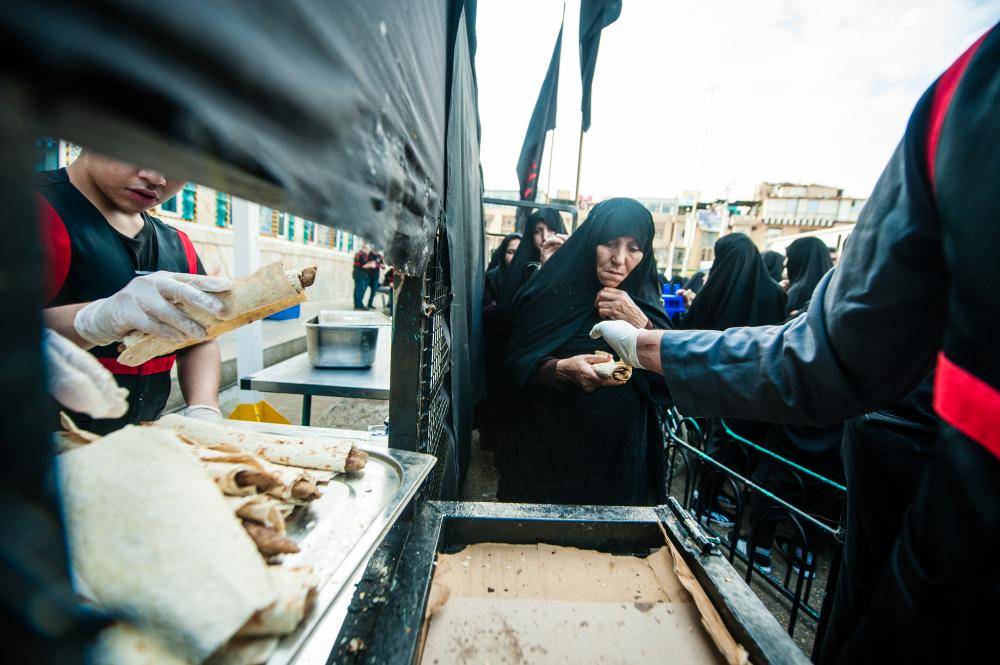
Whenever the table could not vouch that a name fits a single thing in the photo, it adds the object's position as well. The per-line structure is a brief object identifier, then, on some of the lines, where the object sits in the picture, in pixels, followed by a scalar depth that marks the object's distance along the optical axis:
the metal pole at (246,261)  3.66
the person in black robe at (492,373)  3.62
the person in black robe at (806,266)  3.83
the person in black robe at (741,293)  3.22
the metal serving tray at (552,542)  0.79
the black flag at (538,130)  4.56
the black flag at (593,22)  3.44
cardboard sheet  0.86
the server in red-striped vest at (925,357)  0.52
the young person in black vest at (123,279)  0.92
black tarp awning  0.22
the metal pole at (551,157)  7.29
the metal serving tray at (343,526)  0.62
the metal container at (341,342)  2.58
